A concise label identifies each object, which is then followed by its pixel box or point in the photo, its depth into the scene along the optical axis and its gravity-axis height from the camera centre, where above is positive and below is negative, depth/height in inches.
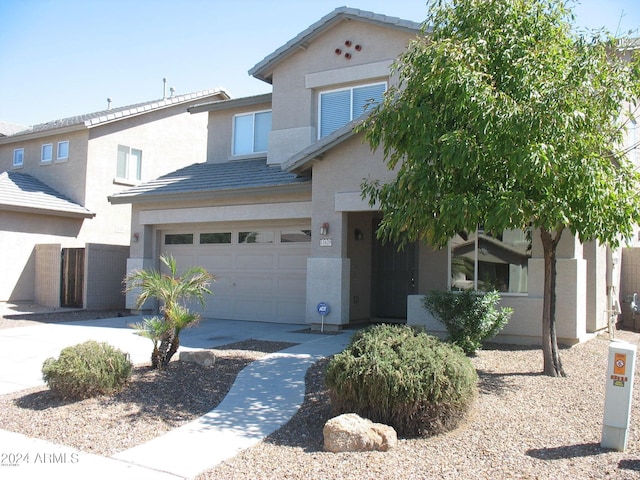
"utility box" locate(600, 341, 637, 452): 199.9 -47.0
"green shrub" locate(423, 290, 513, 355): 352.2 -33.3
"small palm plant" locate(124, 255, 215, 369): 310.3 -29.4
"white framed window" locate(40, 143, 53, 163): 812.6 +147.3
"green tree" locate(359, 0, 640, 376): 255.3 +66.2
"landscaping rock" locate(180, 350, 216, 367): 334.6 -61.5
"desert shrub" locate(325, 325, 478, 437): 217.3 -49.8
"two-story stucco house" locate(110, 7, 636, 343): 422.0 +33.7
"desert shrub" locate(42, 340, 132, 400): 262.5 -57.5
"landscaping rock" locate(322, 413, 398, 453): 201.9 -64.5
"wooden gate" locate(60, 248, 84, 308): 683.4 -30.7
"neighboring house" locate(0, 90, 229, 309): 693.3 +89.6
